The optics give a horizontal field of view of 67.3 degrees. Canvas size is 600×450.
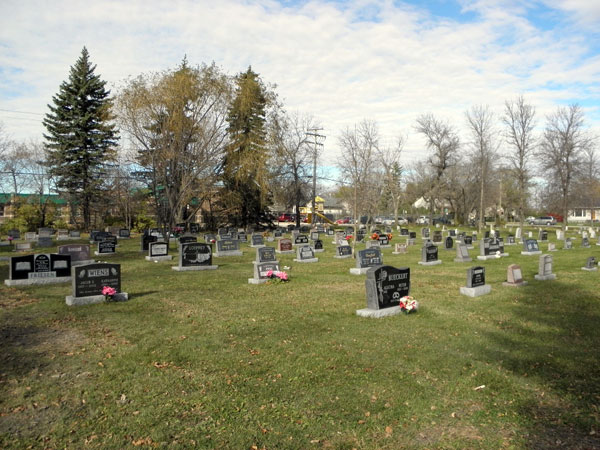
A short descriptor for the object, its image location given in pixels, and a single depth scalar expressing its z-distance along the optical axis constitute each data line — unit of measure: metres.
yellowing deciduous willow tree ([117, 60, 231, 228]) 31.27
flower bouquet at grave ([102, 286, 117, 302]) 10.59
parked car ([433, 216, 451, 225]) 68.93
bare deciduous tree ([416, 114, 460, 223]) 54.62
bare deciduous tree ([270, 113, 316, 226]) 46.75
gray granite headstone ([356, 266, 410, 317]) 9.73
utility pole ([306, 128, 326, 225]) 47.88
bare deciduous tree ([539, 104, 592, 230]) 39.47
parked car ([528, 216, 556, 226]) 68.14
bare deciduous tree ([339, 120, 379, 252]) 29.88
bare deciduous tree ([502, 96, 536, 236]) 40.22
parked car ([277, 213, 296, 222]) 73.11
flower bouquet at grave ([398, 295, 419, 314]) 9.84
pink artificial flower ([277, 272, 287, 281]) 13.97
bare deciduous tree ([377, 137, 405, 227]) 43.36
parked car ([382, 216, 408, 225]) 69.80
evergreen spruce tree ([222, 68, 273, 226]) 42.81
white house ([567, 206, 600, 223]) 91.44
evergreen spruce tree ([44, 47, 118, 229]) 38.59
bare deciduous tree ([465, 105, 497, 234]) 42.94
